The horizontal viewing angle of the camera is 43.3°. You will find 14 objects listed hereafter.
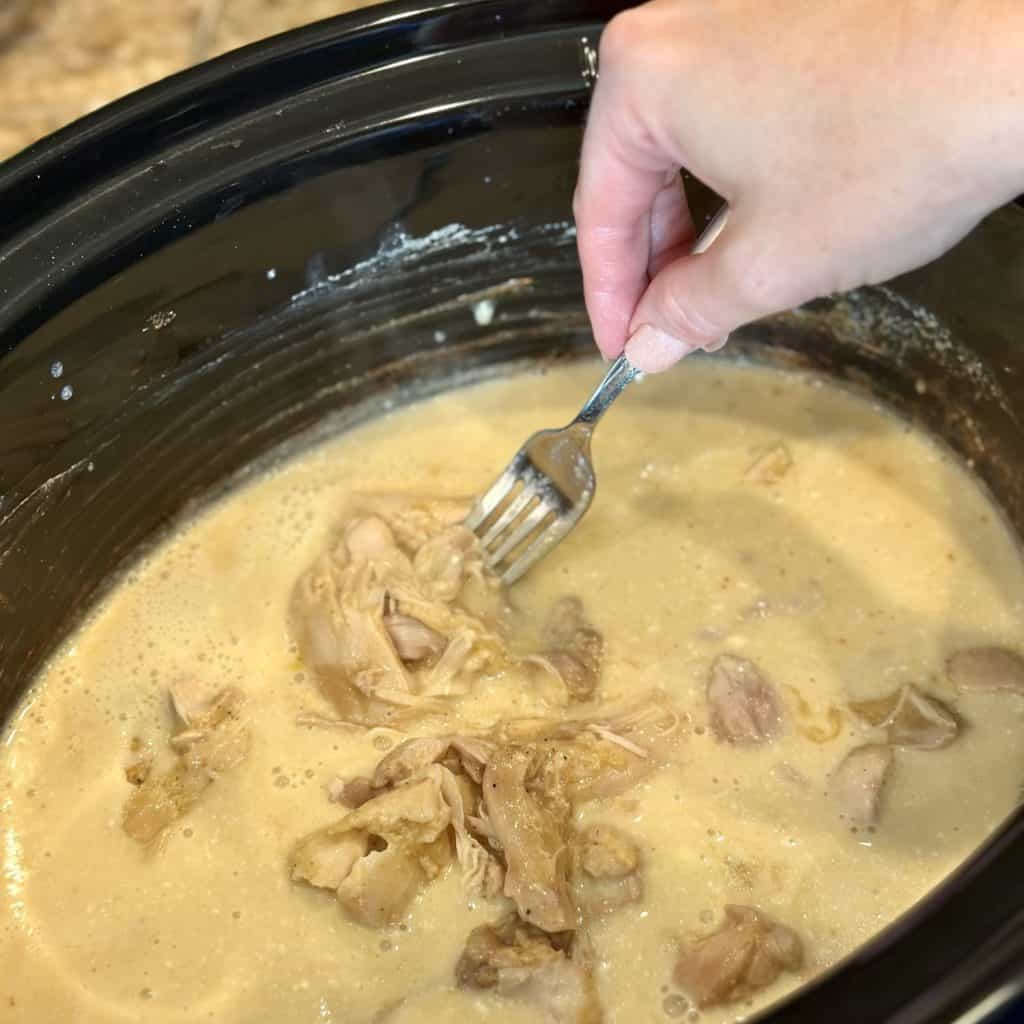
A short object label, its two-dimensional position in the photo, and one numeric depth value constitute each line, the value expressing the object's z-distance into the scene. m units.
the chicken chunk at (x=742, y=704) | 0.39
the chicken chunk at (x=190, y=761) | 0.39
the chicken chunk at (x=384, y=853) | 0.35
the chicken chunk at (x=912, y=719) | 0.39
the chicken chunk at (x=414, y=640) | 0.40
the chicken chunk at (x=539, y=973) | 0.34
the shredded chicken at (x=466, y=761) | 0.35
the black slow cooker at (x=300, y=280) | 0.38
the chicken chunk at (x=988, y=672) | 0.40
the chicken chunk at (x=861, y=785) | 0.37
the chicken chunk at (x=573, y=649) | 0.40
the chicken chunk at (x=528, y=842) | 0.34
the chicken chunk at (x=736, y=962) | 0.34
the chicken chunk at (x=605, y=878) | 0.36
